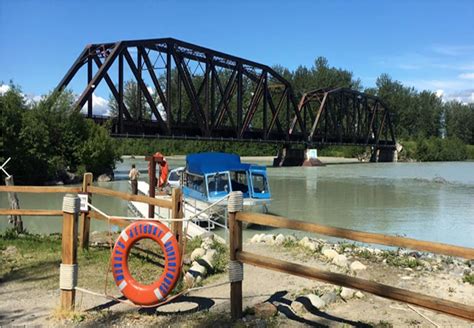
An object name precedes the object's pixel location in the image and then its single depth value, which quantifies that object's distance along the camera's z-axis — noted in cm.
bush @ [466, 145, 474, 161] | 12451
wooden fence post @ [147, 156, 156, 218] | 1599
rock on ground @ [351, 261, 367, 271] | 929
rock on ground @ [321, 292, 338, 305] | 671
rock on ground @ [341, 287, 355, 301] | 701
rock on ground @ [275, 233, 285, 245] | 1212
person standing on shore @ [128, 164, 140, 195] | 2166
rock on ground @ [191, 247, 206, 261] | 931
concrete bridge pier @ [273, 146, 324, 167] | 8500
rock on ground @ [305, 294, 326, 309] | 649
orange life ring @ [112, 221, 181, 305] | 582
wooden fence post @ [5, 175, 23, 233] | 1310
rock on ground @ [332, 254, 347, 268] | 968
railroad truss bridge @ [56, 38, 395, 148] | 5672
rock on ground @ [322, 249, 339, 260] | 1023
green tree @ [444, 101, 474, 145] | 13800
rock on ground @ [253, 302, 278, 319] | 599
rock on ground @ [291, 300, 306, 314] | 631
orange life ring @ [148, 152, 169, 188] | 2509
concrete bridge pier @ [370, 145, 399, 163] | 11175
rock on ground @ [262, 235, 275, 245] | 1231
